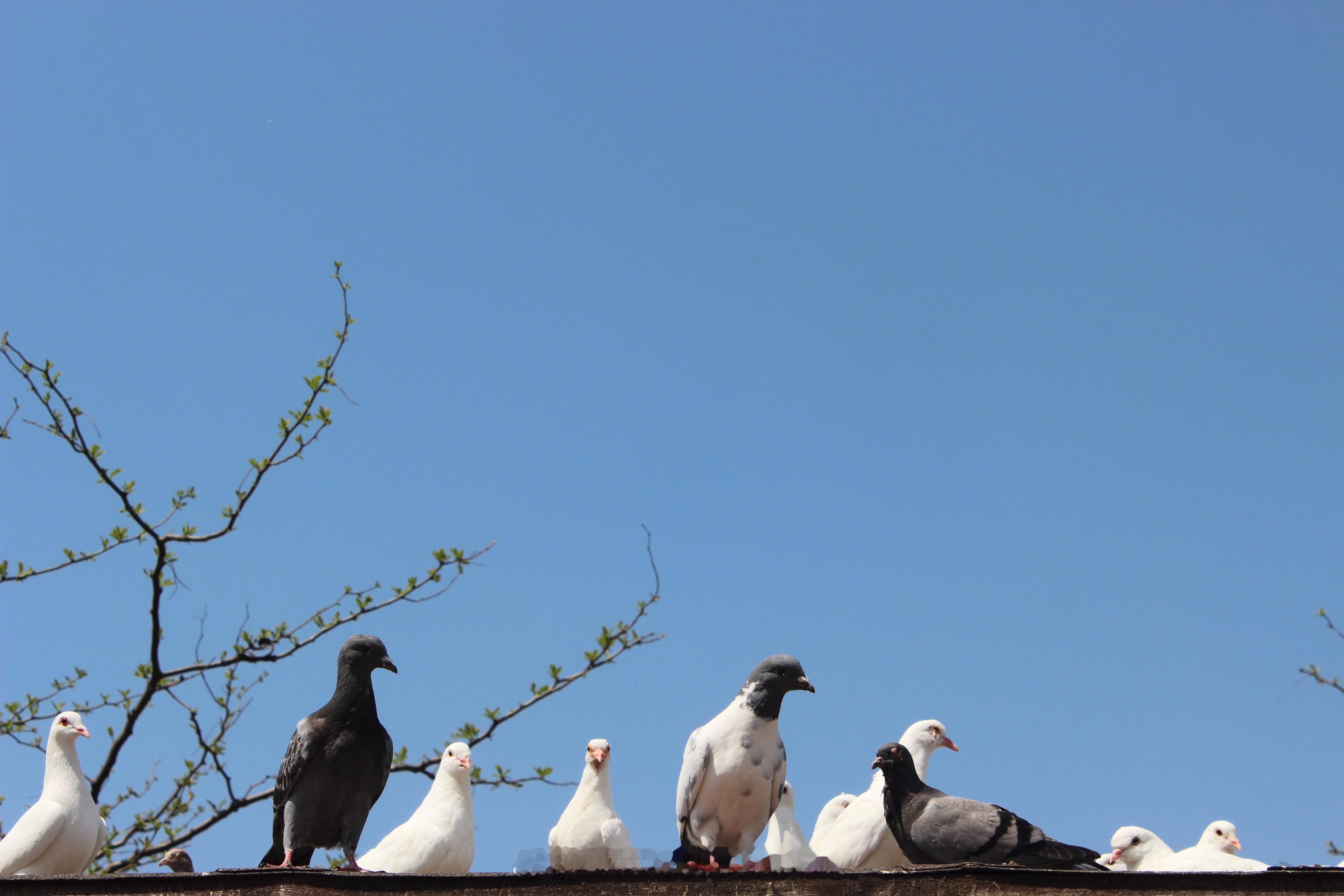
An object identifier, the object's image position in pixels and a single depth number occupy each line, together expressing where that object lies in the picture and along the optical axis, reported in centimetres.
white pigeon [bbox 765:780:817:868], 739
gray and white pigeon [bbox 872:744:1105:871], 551
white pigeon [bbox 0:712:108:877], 556
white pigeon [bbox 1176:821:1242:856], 732
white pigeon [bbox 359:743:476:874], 625
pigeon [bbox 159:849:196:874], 666
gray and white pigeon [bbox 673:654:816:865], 609
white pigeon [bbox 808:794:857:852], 817
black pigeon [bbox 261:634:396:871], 586
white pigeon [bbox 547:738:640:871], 645
